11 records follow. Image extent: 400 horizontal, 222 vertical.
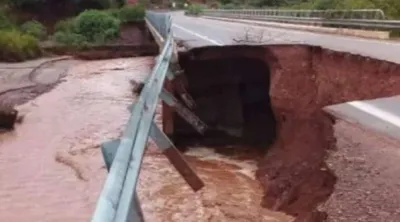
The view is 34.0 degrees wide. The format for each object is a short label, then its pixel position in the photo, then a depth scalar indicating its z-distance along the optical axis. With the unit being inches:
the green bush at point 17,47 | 1517.0
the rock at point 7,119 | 775.1
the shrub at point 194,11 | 3001.0
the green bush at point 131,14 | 2212.1
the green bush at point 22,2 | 2317.9
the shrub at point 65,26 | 2055.9
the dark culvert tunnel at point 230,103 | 707.4
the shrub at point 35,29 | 2041.1
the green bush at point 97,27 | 1994.3
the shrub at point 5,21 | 1980.3
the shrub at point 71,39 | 1903.3
